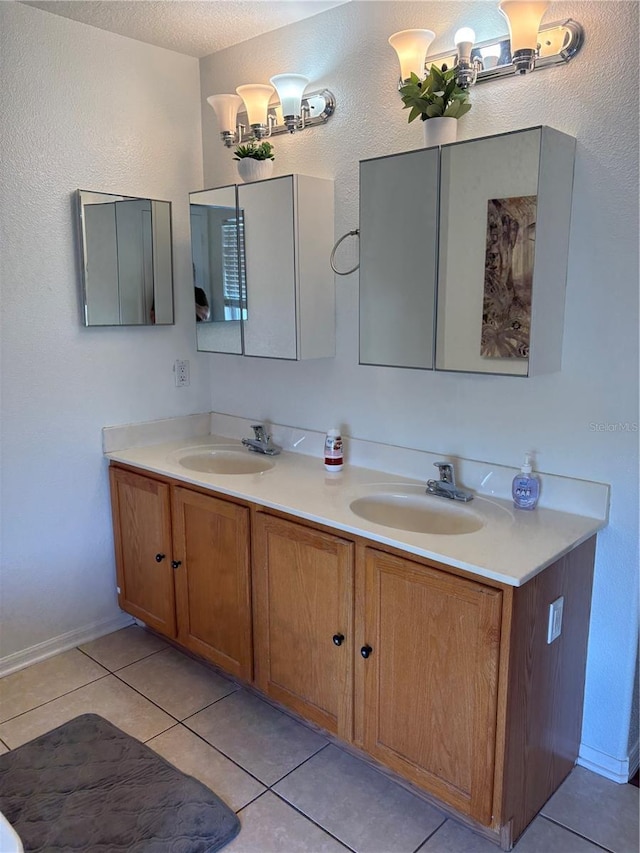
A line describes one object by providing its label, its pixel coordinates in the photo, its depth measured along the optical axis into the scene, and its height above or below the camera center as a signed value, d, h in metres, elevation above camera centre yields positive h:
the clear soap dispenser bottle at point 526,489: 1.92 -0.50
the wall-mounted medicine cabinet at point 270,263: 2.30 +0.19
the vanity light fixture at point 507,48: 1.72 +0.74
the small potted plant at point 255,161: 2.43 +0.56
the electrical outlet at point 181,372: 2.91 -0.25
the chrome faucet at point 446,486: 2.03 -0.54
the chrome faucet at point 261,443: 2.65 -0.52
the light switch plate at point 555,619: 1.68 -0.78
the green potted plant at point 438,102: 1.90 +0.62
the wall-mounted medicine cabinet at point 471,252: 1.74 +0.18
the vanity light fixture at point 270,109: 2.33 +0.76
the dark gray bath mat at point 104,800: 1.73 -1.36
